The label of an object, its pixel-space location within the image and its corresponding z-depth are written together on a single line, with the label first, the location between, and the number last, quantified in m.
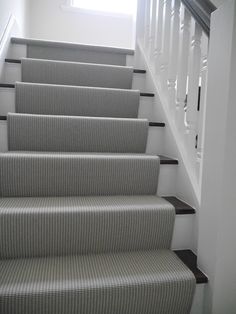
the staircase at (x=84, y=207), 0.95
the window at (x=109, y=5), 3.76
